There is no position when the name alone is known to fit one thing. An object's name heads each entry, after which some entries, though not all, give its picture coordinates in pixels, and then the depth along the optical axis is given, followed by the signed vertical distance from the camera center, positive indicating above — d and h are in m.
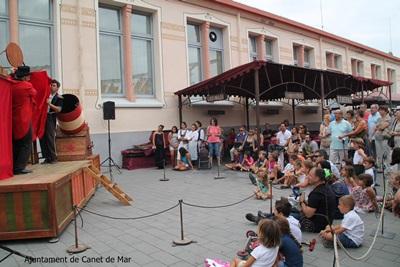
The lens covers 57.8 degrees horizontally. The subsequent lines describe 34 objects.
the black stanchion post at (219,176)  10.65 -1.06
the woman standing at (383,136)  9.37 -0.03
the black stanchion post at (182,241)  4.97 -1.38
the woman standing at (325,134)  10.26 +0.07
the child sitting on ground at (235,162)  12.20 -0.78
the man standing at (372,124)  10.13 +0.31
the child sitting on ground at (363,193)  6.10 -1.01
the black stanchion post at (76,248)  4.78 -1.37
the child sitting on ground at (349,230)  4.65 -1.21
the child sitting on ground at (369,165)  7.18 -0.60
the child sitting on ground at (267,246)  3.49 -1.05
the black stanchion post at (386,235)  5.04 -1.42
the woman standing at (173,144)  12.96 -0.06
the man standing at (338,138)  9.31 -0.05
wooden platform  5.10 -0.85
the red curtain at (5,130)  5.57 +0.29
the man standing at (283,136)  11.78 +0.07
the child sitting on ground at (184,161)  12.44 -0.66
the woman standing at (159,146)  12.62 -0.12
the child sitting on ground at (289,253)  3.72 -1.19
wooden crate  8.30 +0.00
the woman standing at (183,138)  12.67 +0.14
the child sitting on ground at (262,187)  7.56 -1.02
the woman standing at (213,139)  12.59 +0.07
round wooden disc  6.55 +1.72
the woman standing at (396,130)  8.70 +0.09
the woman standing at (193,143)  12.74 -0.05
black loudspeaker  11.52 +1.11
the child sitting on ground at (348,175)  6.63 -0.72
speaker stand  11.69 -0.55
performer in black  7.57 +0.42
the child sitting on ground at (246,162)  11.81 -0.74
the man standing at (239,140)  13.05 +0.00
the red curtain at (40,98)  7.15 +0.99
